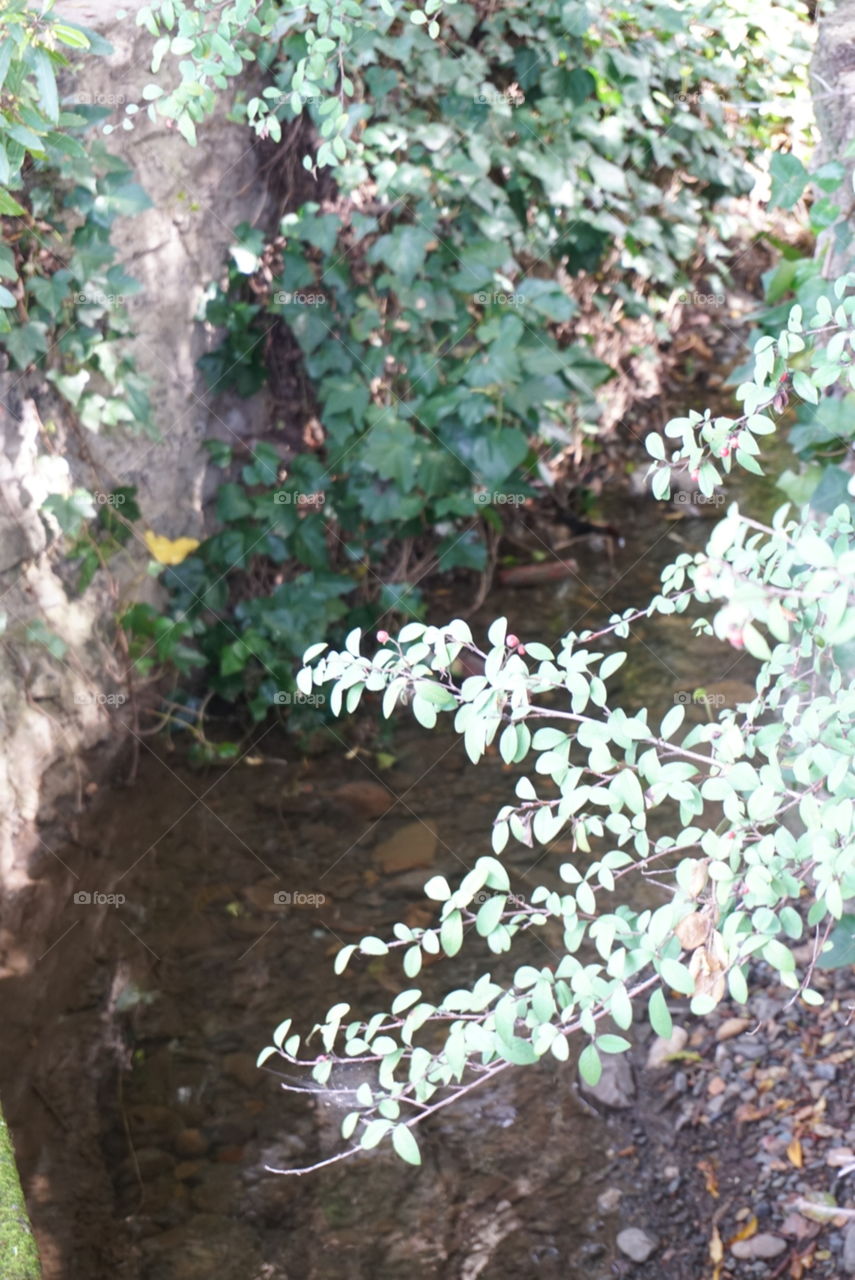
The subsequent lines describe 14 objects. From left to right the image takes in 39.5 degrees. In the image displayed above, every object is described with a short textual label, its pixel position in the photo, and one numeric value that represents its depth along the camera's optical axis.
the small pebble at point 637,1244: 1.92
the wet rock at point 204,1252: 1.98
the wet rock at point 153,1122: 2.26
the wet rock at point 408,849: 2.94
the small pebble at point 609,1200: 2.02
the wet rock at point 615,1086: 2.23
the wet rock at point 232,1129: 2.23
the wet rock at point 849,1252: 1.75
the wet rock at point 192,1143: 2.22
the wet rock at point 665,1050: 2.27
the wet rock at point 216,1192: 2.10
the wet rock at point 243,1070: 2.36
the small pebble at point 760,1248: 1.83
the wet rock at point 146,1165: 2.17
